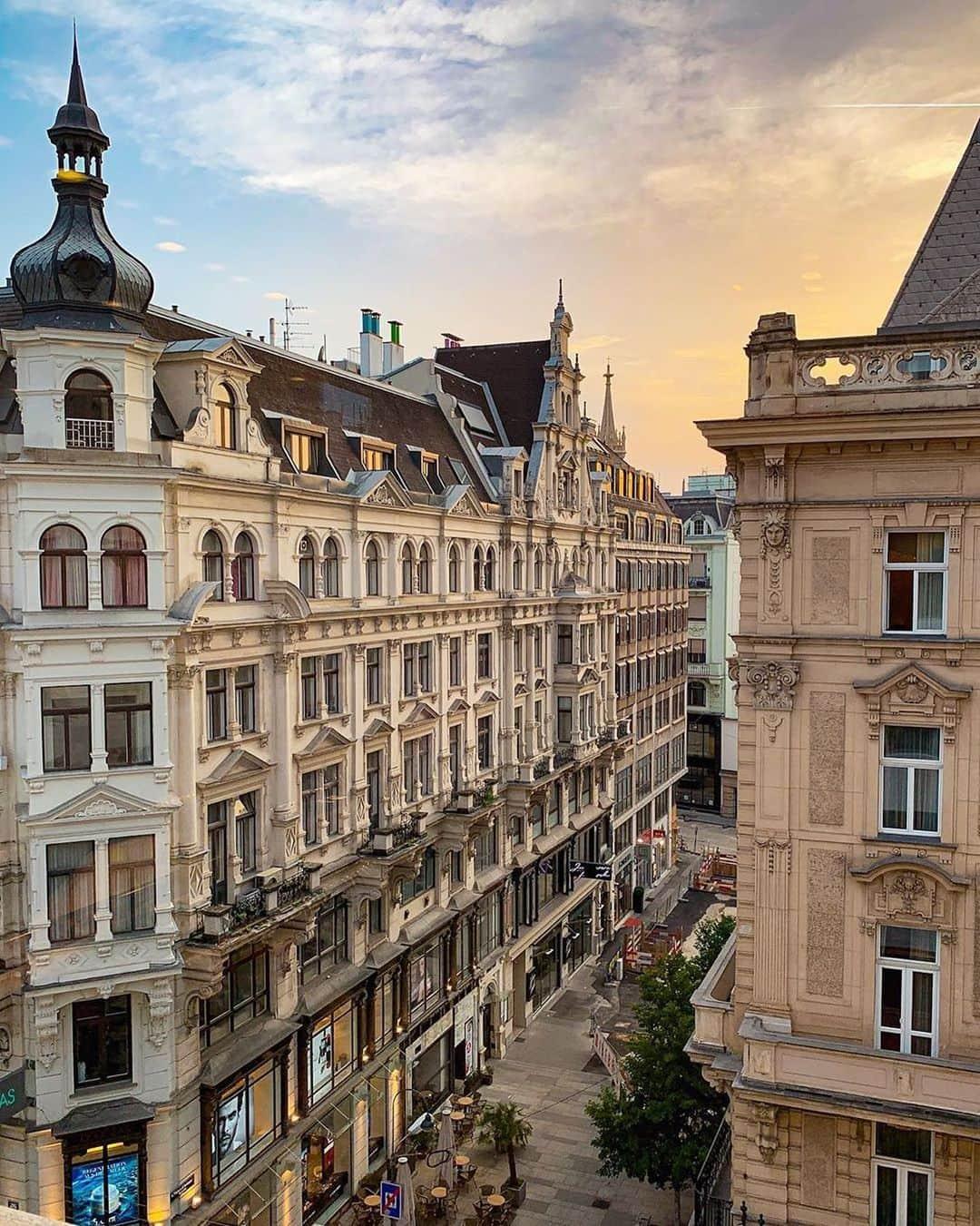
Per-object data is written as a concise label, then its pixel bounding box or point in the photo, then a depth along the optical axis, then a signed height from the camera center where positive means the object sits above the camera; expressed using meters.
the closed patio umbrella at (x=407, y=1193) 28.31 -17.31
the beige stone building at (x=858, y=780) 18.41 -3.91
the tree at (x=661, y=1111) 28.91 -15.67
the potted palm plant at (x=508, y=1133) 34.03 -19.39
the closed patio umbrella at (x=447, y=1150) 32.31 -18.46
